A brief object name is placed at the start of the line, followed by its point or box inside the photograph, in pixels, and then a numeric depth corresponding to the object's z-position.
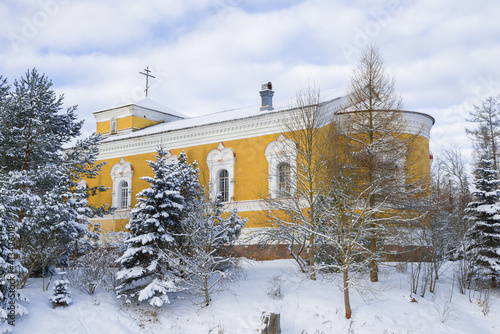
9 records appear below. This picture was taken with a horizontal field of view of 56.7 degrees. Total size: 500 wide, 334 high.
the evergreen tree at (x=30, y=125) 16.12
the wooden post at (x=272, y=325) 13.09
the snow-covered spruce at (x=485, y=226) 16.30
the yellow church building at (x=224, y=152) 23.36
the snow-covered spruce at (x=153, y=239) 14.38
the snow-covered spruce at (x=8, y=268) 11.96
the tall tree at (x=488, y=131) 29.16
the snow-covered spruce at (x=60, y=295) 13.76
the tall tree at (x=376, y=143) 15.77
